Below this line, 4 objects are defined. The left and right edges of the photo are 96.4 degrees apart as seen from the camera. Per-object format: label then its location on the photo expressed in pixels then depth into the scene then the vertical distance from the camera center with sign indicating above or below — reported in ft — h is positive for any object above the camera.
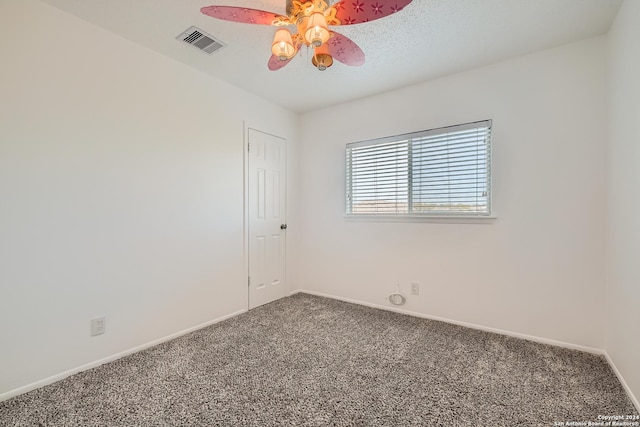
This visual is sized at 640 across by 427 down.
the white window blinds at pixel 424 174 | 8.65 +1.20
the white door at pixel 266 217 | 10.71 -0.32
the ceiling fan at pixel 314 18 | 4.57 +3.22
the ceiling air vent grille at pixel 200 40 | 6.97 +4.30
